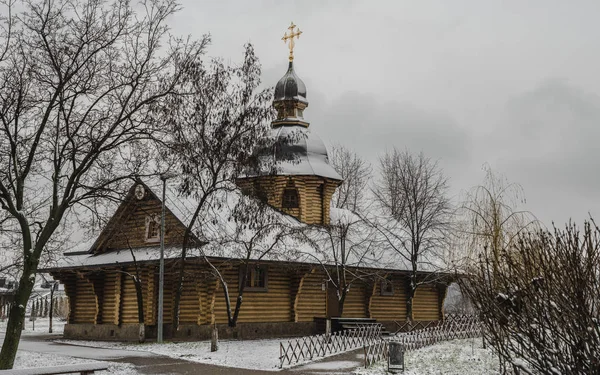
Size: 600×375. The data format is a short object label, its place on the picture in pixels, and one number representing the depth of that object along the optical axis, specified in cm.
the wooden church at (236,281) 2809
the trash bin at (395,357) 1711
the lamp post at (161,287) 2397
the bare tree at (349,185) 5278
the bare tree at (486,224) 2167
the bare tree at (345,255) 3066
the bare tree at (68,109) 1612
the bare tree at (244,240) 2666
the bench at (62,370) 1106
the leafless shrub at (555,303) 763
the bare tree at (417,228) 3441
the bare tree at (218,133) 2609
